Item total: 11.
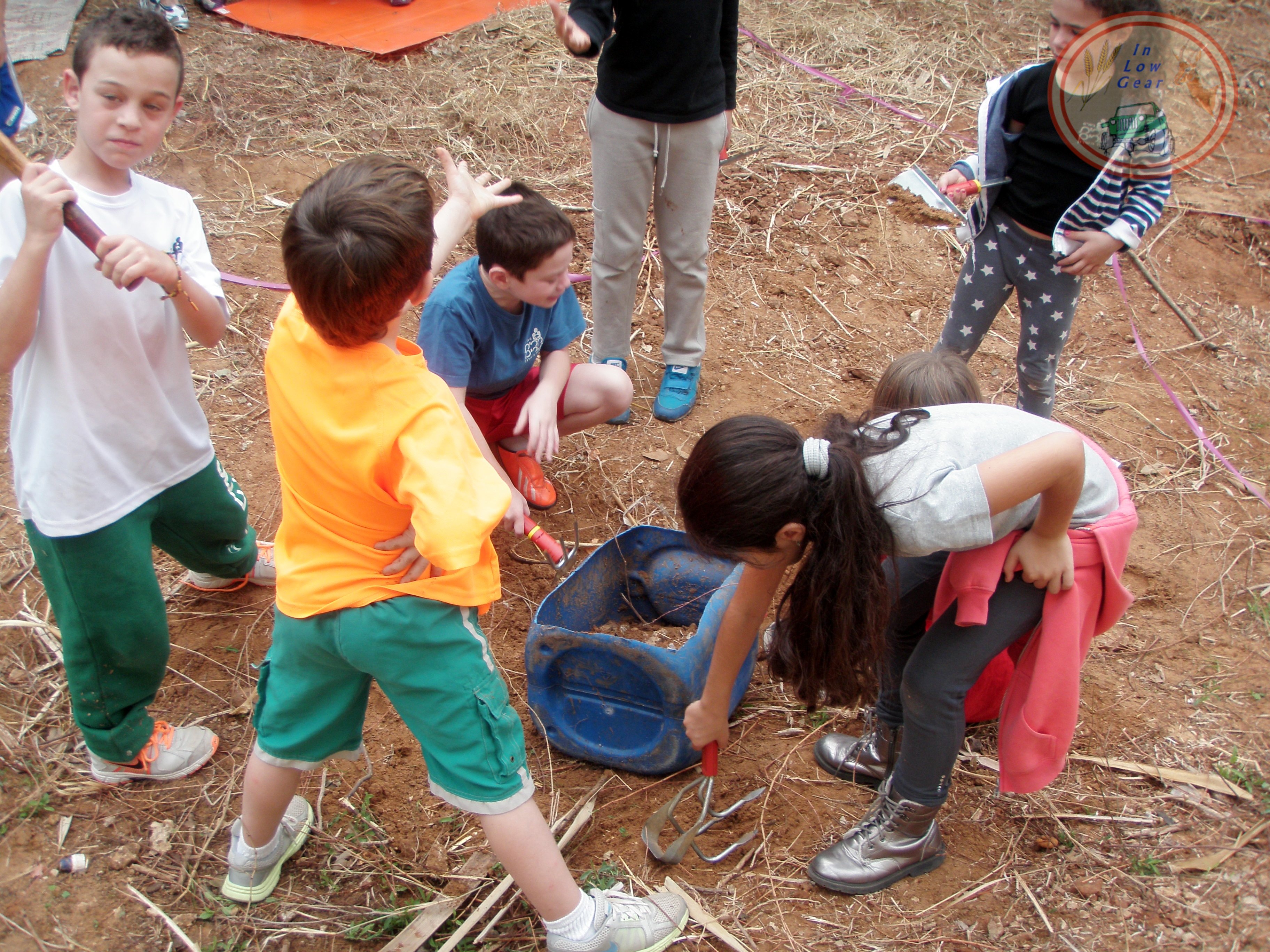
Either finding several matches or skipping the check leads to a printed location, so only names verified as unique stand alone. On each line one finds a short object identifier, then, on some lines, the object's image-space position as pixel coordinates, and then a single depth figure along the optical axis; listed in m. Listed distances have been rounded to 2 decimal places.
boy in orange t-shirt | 1.43
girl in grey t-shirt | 1.62
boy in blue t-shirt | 2.54
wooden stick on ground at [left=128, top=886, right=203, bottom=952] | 1.95
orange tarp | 6.03
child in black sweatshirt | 3.07
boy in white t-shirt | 1.75
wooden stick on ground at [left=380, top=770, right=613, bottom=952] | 1.98
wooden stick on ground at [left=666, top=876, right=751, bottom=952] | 2.03
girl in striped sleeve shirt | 2.69
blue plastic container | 2.18
